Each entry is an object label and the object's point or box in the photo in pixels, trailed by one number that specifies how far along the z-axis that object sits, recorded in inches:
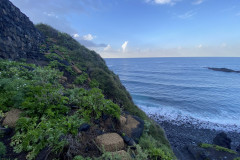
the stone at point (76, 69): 372.9
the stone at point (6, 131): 114.6
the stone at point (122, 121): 177.7
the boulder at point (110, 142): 126.3
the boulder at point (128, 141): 143.7
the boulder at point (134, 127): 171.1
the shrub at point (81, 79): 313.8
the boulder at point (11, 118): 122.6
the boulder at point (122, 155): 108.9
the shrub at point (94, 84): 332.4
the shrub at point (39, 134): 100.0
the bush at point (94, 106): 159.7
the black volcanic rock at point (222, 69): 2532.0
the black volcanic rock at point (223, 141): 489.5
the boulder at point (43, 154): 95.3
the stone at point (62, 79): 273.1
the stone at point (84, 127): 135.1
